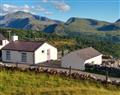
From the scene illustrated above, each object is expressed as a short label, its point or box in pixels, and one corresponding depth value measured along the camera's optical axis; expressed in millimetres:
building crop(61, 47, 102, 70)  44188
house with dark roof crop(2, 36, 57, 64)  47406
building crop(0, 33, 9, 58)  52350
